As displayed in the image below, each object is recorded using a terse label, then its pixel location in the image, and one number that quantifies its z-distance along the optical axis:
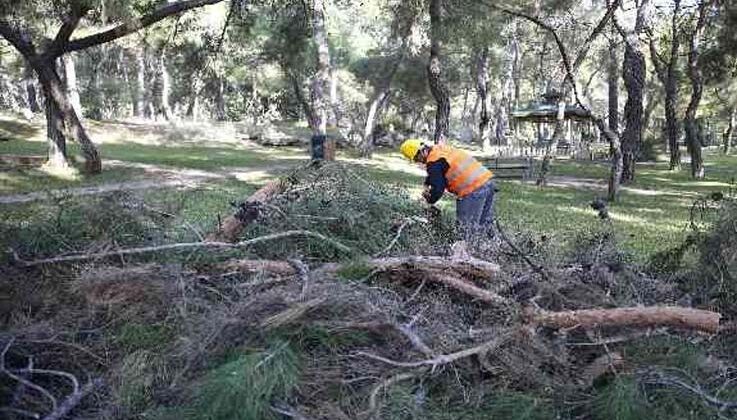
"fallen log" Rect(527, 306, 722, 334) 3.26
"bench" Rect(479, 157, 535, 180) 19.20
